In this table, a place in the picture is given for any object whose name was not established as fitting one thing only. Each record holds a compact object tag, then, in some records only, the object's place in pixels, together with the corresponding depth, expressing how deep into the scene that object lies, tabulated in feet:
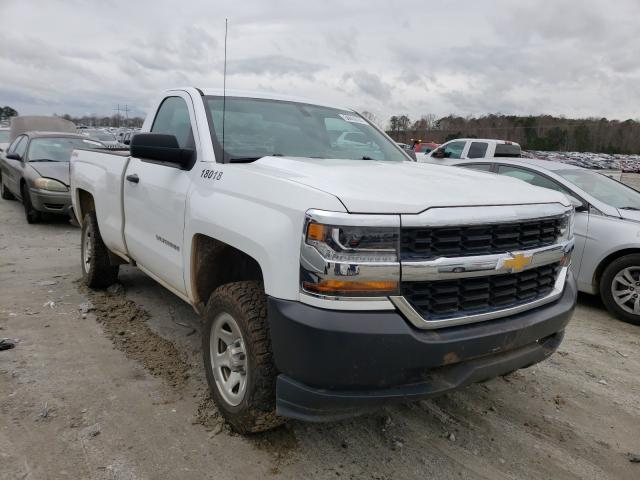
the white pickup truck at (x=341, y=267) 7.34
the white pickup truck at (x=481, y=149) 46.78
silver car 17.49
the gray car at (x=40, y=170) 30.22
